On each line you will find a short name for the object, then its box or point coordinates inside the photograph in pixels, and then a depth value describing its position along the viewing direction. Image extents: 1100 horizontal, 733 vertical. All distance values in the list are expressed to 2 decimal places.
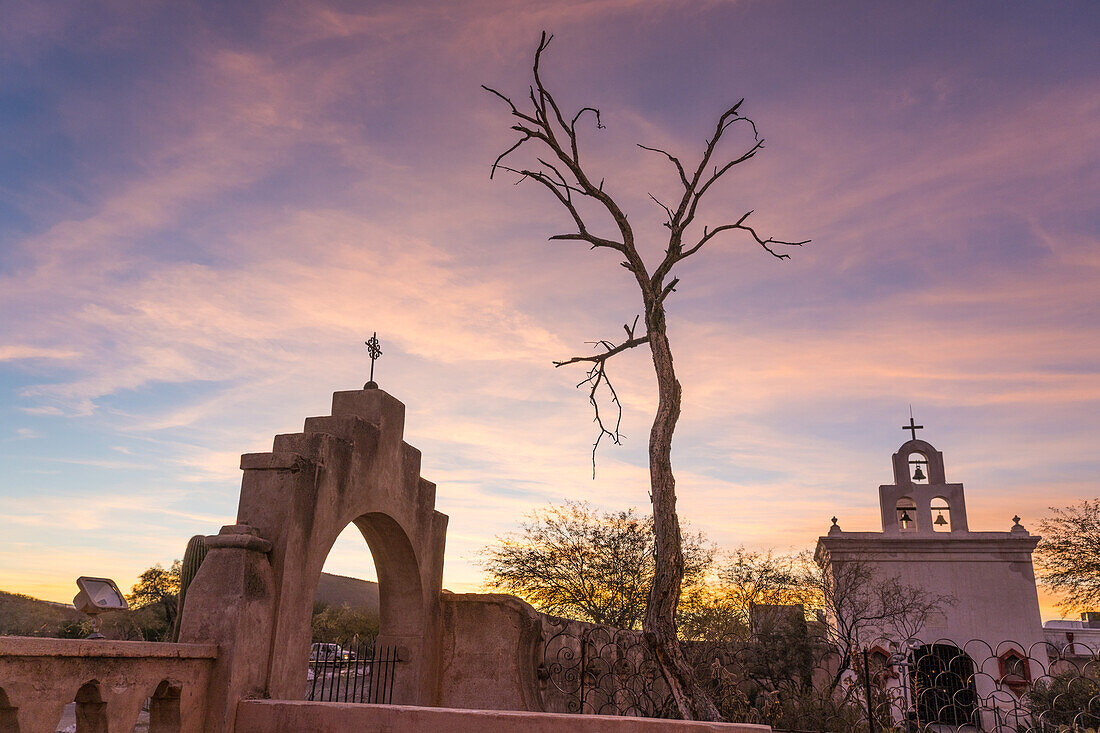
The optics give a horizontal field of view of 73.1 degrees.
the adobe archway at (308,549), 6.11
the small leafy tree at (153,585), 28.60
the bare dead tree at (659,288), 7.36
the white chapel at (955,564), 20.09
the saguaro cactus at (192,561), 6.83
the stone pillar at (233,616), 5.91
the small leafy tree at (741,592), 22.14
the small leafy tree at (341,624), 23.84
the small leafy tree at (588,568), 22.67
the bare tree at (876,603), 19.31
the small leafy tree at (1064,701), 9.36
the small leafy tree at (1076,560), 19.94
